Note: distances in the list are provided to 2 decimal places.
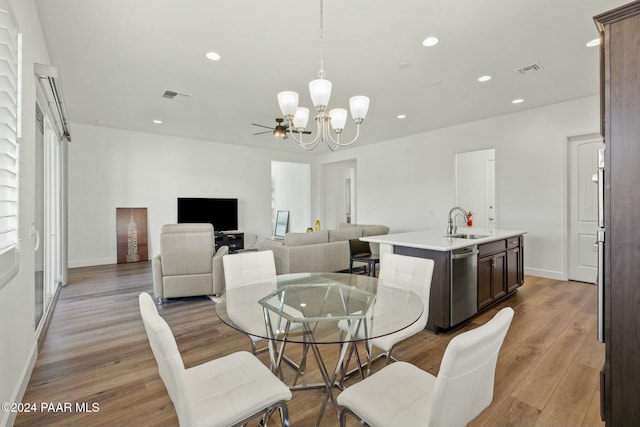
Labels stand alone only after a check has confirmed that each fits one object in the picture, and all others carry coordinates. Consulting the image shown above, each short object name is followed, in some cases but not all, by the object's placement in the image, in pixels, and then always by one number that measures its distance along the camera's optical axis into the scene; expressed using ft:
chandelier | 7.82
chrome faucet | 12.13
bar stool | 14.37
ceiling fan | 15.75
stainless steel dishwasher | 9.48
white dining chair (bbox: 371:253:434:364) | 6.27
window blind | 5.03
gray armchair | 12.66
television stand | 24.04
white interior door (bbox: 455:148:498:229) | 21.42
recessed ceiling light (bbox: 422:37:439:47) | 9.45
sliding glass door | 9.54
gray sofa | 14.06
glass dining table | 5.12
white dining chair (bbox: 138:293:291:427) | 3.48
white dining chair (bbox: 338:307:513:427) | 3.10
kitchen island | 9.38
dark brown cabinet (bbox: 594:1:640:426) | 4.28
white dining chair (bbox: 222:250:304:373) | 7.69
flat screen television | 23.12
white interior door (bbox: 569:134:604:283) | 15.15
